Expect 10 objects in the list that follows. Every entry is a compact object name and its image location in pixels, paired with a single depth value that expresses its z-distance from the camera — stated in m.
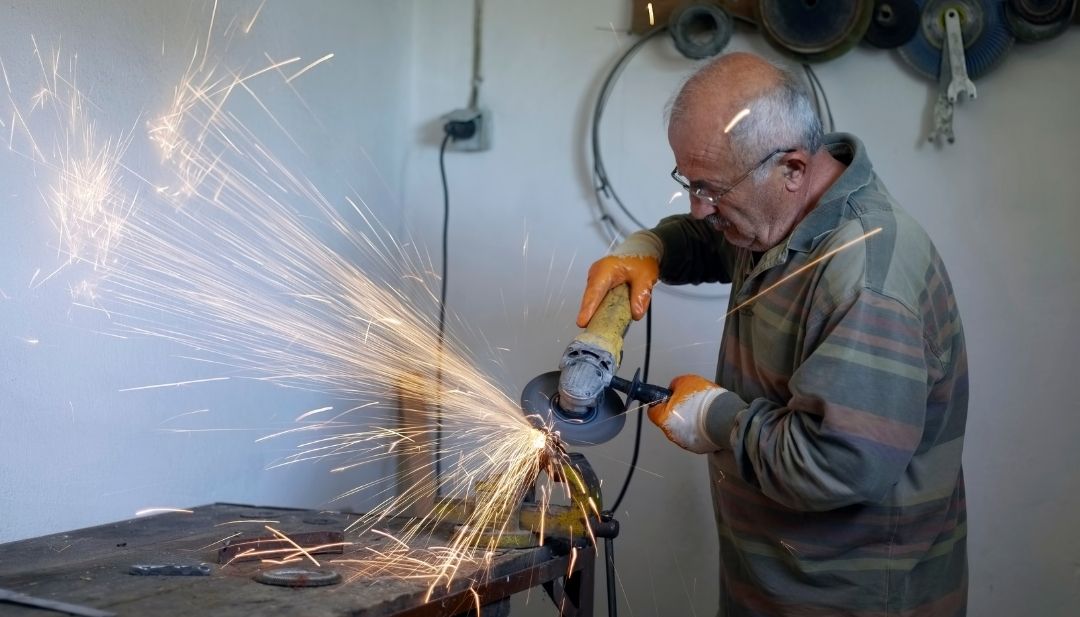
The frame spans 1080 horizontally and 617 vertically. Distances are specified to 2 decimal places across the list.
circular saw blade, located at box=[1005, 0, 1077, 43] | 3.06
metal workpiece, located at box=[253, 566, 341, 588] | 1.78
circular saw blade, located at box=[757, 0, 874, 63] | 3.22
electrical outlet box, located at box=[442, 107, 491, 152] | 3.76
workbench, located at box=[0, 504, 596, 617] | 1.66
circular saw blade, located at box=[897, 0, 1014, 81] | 3.13
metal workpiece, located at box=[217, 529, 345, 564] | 1.97
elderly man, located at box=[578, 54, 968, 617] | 1.92
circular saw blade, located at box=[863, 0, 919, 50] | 3.19
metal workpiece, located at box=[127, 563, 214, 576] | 1.85
